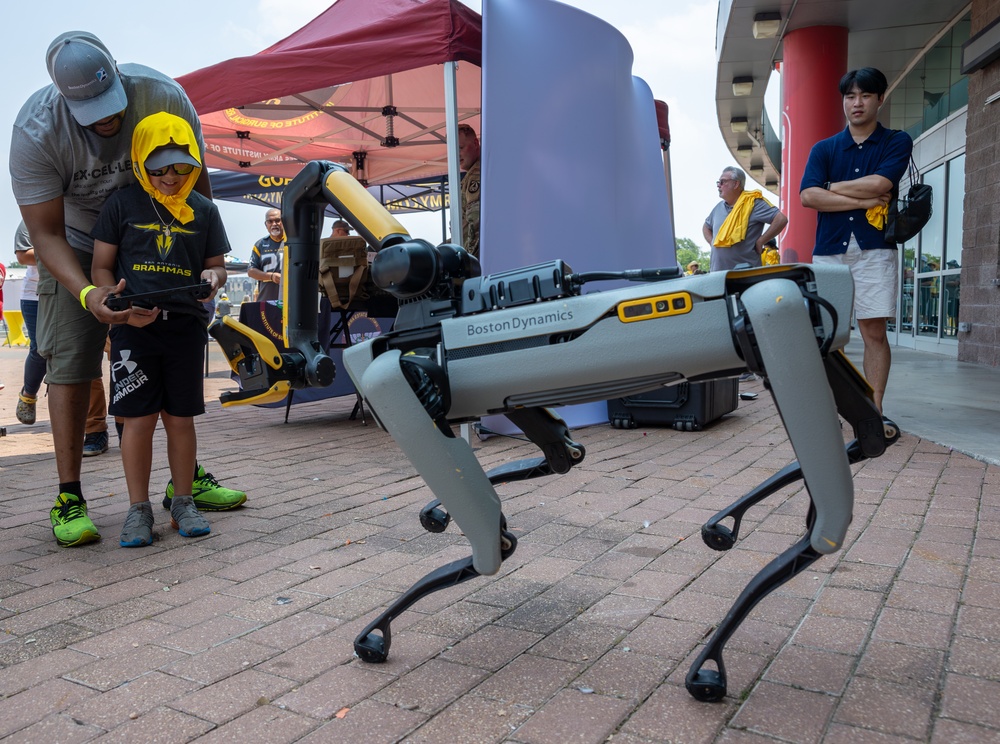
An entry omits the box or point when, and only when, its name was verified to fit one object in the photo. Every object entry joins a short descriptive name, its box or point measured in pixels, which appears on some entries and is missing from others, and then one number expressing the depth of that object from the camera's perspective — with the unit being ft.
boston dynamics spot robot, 4.89
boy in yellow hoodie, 10.21
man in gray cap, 9.89
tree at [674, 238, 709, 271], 275.20
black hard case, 17.60
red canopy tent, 16.24
